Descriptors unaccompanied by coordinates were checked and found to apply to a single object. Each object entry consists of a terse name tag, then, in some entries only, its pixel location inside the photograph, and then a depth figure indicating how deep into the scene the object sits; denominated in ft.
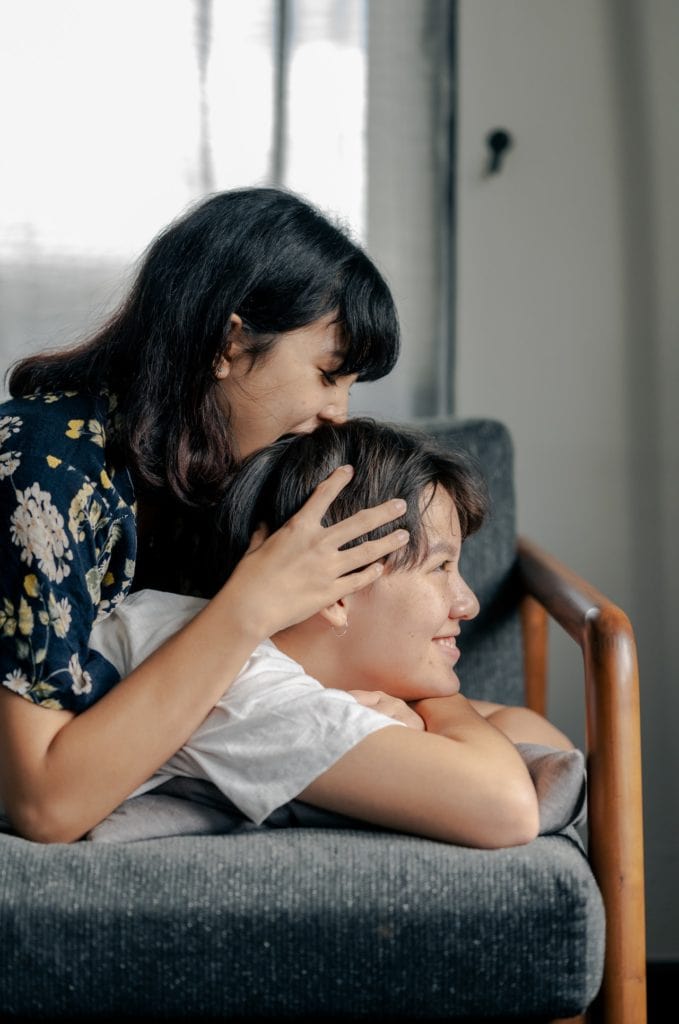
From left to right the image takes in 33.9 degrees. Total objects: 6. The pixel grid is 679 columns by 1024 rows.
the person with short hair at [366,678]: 2.97
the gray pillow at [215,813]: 3.10
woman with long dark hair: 3.05
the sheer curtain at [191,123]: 5.75
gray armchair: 2.80
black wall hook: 5.88
